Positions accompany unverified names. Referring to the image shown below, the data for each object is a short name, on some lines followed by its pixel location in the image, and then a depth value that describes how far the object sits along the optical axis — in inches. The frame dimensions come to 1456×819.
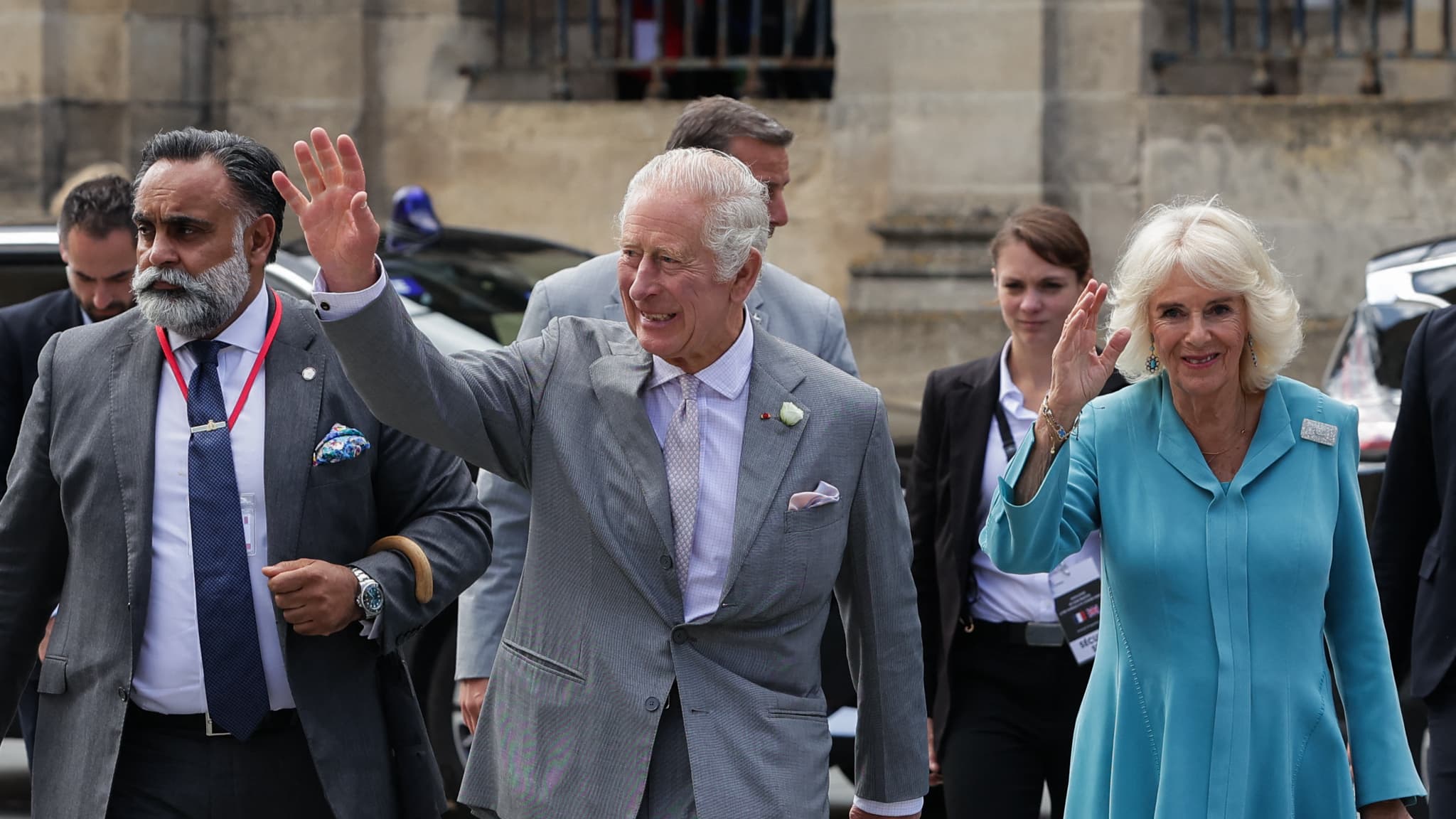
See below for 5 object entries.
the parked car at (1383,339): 553.9
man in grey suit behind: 399.9
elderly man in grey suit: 294.7
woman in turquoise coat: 322.0
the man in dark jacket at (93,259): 451.2
